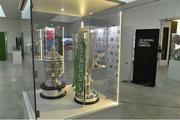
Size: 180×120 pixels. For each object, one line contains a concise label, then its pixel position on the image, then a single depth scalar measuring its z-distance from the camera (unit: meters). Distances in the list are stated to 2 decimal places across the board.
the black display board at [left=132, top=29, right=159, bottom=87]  4.79
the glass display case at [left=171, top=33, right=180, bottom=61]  5.85
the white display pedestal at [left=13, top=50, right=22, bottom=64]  9.36
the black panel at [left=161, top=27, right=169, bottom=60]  8.81
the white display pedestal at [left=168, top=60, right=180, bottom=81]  5.81
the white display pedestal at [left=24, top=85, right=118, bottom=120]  2.02
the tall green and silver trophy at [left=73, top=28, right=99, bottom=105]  2.17
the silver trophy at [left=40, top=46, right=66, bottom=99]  2.46
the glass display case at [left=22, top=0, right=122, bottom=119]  2.15
